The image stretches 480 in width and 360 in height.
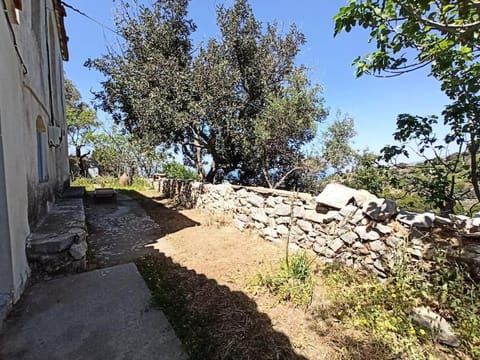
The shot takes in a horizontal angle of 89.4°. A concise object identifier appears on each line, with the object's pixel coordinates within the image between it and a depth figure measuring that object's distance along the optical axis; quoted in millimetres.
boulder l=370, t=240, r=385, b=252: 3225
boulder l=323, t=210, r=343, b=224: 3877
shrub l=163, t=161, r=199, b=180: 13373
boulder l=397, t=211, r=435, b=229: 2900
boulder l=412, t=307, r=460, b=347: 2215
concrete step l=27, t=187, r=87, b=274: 3172
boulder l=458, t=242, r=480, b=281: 2487
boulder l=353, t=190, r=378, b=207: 3723
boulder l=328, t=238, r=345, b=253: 3788
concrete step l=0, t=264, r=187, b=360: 2049
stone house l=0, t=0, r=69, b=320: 2465
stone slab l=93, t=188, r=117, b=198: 9180
